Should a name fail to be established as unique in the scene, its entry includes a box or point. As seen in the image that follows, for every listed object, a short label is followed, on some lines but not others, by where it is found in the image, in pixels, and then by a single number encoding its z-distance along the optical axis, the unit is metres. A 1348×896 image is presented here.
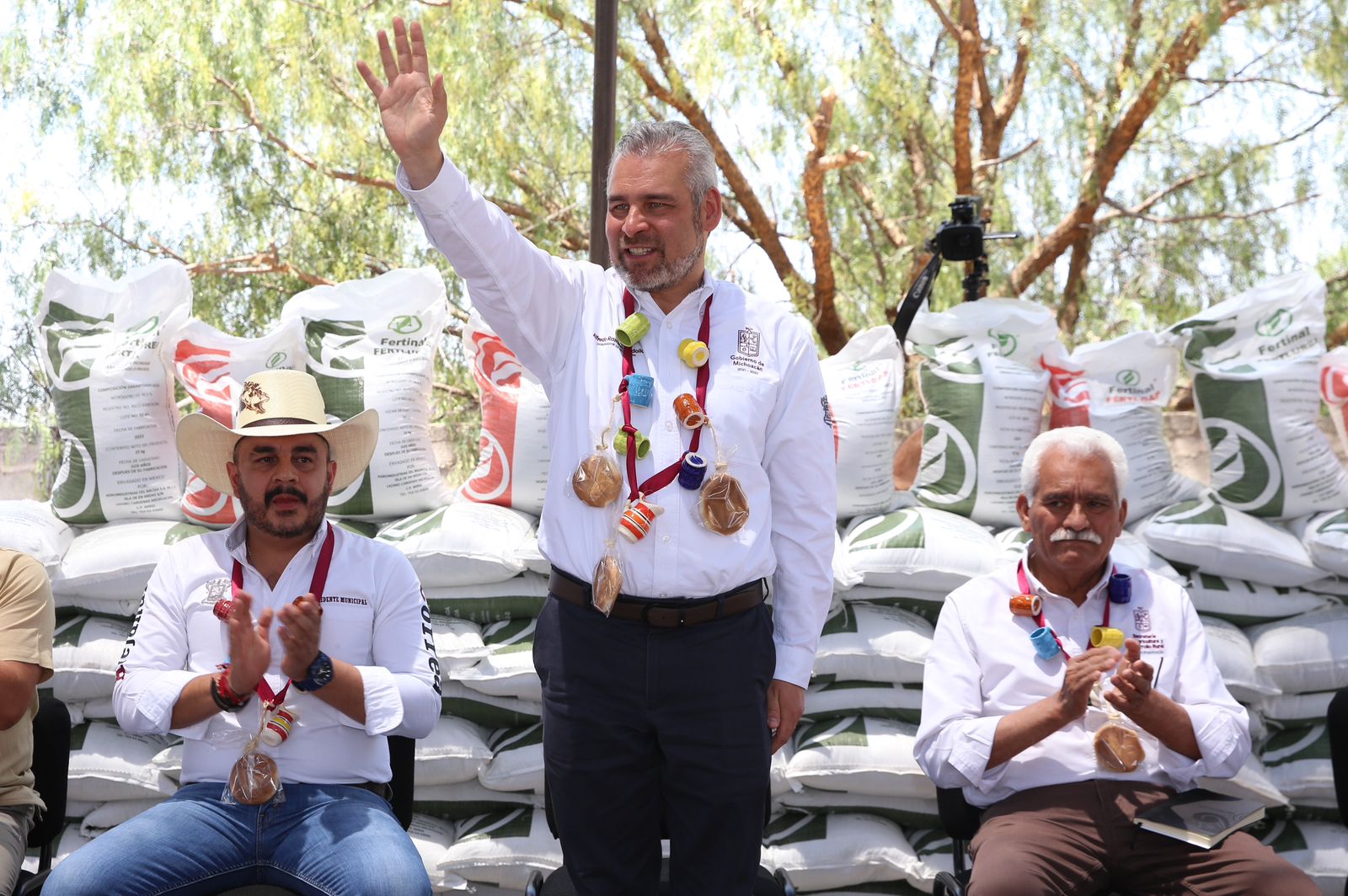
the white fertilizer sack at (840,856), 3.22
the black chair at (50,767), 2.57
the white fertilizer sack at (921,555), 3.34
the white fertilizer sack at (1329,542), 3.39
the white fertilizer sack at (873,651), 3.35
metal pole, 3.72
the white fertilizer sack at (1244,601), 3.48
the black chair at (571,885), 2.72
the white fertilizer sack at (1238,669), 3.30
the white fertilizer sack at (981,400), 3.59
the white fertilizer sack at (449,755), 3.28
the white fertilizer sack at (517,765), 3.27
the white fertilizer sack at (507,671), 3.30
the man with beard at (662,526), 2.22
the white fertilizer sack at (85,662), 3.33
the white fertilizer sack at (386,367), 3.48
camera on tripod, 4.21
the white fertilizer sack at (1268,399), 3.54
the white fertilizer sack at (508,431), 3.52
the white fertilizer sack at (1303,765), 3.32
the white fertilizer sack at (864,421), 3.54
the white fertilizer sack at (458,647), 3.33
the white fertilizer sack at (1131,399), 3.66
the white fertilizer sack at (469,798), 3.37
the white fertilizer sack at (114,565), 3.33
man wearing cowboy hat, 2.31
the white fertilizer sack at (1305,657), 3.36
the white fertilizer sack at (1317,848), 3.26
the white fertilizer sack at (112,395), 3.46
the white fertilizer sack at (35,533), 3.32
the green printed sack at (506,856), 3.23
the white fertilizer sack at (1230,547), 3.43
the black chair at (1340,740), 2.57
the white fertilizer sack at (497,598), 3.41
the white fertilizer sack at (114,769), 3.28
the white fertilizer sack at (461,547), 3.33
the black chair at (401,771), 2.59
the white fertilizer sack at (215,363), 3.40
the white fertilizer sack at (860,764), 3.22
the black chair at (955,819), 2.61
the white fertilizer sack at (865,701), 3.35
